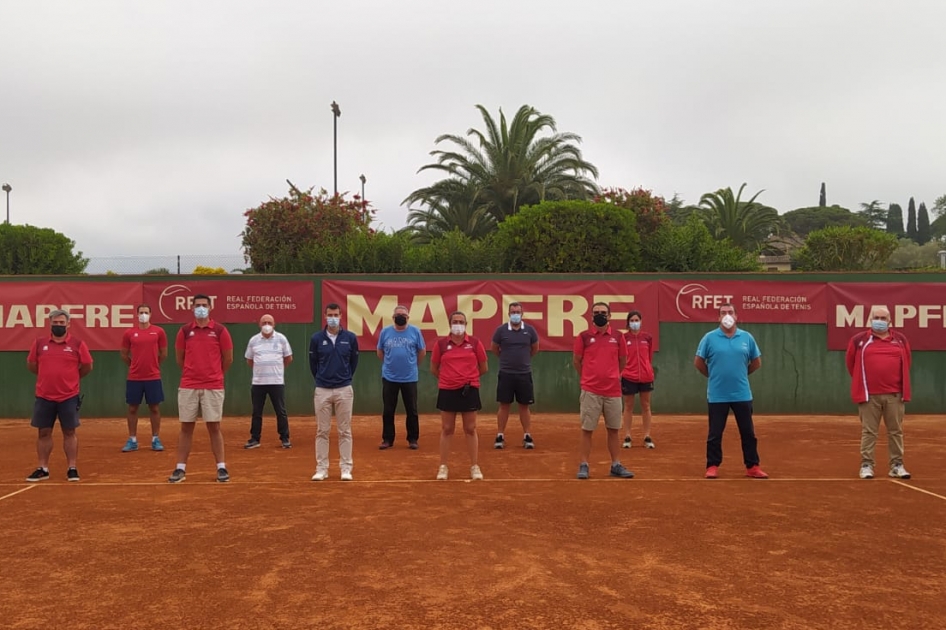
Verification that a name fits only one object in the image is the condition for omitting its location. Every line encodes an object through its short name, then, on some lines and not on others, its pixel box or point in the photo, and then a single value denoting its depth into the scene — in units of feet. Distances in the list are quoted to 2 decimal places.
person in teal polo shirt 27.91
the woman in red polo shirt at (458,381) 27.55
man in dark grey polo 35.70
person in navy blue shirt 27.99
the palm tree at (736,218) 116.57
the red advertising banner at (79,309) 47.78
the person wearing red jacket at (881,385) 28.02
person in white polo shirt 36.52
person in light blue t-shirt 35.99
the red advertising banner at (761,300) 47.98
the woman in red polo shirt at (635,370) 34.45
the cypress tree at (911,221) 302.45
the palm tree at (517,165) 102.42
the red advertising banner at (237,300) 48.16
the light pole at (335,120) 106.93
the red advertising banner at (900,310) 47.60
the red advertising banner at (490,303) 48.19
